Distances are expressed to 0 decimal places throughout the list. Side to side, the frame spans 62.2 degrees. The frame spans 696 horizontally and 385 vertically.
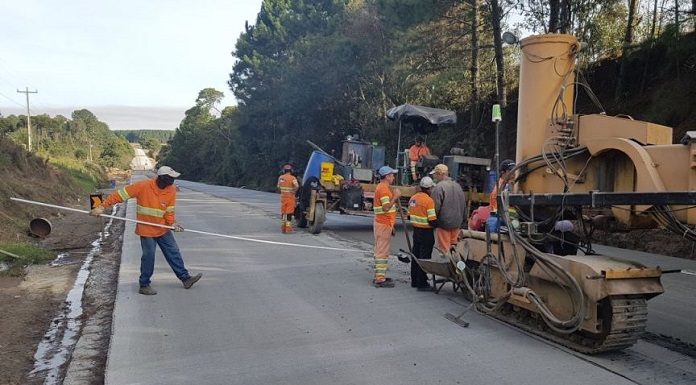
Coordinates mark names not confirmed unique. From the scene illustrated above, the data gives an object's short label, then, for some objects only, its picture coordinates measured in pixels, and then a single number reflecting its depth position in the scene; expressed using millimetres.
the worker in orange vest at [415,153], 13578
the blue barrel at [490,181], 12228
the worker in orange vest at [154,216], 7457
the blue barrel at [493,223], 6132
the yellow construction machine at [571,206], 4477
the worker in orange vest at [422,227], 7477
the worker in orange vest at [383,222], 7816
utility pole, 47988
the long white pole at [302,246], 11164
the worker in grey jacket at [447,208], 7559
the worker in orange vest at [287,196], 13805
